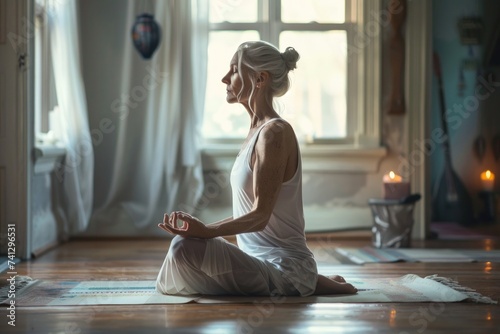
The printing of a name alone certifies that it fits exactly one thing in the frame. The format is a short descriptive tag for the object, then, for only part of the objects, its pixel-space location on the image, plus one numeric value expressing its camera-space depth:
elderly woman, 2.98
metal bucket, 5.12
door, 4.52
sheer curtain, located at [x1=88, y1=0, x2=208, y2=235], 5.57
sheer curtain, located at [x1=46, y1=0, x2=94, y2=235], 5.14
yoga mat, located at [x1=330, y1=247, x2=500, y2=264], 4.48
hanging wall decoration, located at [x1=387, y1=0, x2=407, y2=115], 5.63
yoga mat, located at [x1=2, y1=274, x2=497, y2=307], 3.08
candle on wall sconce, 6.62
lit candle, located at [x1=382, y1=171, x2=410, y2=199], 5.15
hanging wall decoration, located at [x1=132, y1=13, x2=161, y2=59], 5.53
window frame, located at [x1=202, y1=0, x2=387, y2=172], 5.68
